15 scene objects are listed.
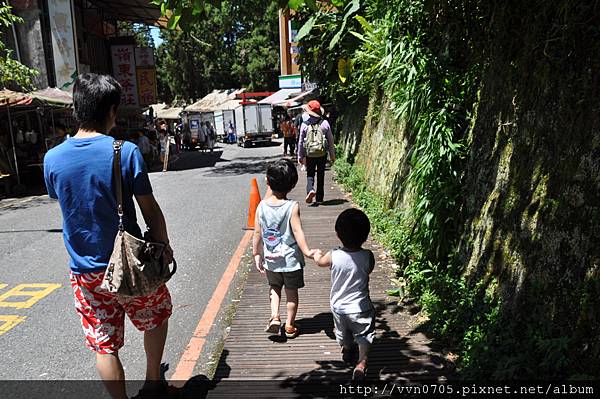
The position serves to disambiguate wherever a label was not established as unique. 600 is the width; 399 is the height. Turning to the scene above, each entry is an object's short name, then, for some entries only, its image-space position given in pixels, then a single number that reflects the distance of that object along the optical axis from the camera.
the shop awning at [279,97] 31.52
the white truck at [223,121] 41.73
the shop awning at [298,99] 22.24
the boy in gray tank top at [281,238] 4.06
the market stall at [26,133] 14.55
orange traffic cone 8.48
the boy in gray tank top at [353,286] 3.45
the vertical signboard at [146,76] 24.83
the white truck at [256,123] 33.41
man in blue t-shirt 2.80
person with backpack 9.30
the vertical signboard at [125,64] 25.22
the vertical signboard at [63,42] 19.02
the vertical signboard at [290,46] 5.87
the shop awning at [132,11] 24.55
